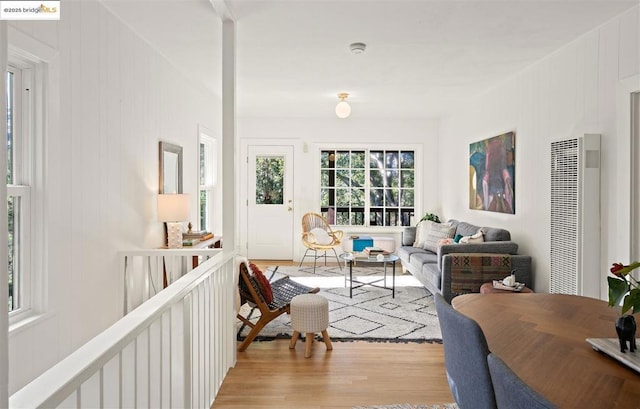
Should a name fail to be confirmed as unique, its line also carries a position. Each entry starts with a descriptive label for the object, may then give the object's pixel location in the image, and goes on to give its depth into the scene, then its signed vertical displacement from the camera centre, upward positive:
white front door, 7.28 -0.01
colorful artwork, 4.60 +0.35
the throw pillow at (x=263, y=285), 3.42 -0.70
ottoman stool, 3.17 -0.89
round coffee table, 4.79 -0.66
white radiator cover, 3.11 -0.11
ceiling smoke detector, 3.55 +1.33
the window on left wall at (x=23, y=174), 2.23 +0.14
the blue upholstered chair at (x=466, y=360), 1.18 -0.48
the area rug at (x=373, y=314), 3.60 -1.13
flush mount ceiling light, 5.04 +1.12
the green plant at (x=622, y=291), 1.25 -0.28
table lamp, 3.71 -0.11
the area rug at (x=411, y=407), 2.42 -1.20
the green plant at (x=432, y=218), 6.60 -0.25
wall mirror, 3.98 +0.33
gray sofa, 3.88 -0.59
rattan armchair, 6.59 -0.54
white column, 2.94 +0.50
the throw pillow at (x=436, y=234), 5.41 -0.43
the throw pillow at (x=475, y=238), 4.45 -0.39
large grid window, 7.33 +0.28
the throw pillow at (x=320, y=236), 6.72 -0.56
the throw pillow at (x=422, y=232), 5.90 -0.43
